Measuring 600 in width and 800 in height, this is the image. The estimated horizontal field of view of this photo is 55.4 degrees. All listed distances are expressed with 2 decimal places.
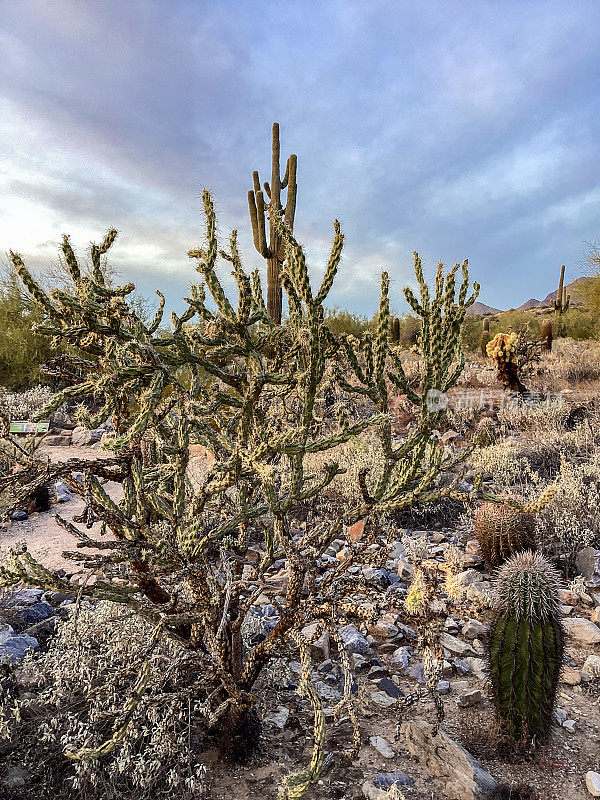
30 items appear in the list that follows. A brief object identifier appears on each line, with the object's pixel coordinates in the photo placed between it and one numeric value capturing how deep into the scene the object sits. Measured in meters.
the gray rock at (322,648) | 3.55
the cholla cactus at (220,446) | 2.10
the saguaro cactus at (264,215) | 13.42
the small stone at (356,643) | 3.67
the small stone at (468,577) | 4.56
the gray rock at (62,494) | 7.57
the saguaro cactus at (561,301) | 30.75
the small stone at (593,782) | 2.53
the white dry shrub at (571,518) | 5.20
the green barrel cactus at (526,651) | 2.73
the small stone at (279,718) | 2.91
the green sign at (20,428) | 8.19
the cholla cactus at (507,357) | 12.03
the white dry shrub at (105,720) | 2.39
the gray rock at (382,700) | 3.12
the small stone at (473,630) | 3.91
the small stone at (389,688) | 3.20
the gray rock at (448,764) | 2.44
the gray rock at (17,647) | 3.08
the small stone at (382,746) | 2.71
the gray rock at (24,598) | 3.92
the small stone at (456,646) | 3.69
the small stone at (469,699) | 3.15
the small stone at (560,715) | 3.05
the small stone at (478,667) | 3.45
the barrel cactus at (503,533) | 4.87
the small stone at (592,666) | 3.43
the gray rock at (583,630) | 3.85
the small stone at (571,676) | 3.40
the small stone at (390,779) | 2.50
